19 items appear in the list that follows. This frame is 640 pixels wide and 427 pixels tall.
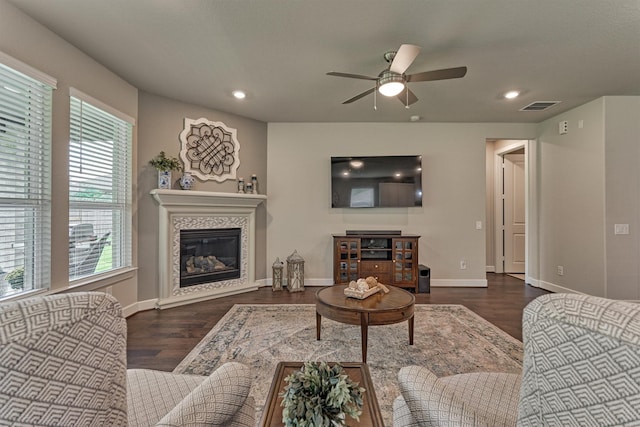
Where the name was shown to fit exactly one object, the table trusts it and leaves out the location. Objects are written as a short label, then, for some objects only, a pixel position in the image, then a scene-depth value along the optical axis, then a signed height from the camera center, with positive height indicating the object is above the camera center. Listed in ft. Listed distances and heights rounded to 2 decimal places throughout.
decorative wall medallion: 12.50 +3.16
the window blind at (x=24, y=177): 6.72 +1.00
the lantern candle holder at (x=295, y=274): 14.01 -2.85
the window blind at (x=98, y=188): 8.70 +0.97
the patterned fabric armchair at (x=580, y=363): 1.85 -1.04
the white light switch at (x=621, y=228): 11.74 -0.39
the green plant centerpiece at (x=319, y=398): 2.84 -1.91
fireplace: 11.63 -1.28
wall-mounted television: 14.71 +1.93
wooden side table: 3.27 -2.36
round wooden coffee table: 6.93 -2.31
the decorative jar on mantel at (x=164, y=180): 11.40 +1.49
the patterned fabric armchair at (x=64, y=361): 1.73 -0.99
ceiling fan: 7.41 +4.11
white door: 18.37 +0.29
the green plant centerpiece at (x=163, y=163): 11.15 +2.17
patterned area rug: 6.84 -3.69
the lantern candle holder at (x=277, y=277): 14.03 -3.00
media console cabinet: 13.79 -2.08
